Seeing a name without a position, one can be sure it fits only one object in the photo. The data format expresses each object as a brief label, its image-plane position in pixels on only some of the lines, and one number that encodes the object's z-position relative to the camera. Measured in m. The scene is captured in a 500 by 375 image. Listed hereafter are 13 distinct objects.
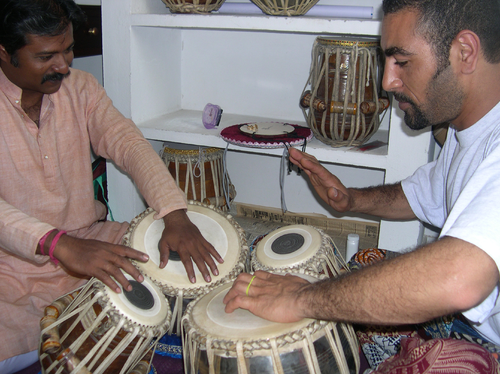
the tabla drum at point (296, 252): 1.59
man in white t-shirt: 1.07
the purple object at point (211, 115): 2.57
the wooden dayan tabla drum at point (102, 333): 1.27
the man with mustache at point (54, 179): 1.48
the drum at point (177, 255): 1.52
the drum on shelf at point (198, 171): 2.66
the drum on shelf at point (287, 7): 2.13
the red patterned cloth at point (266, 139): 2.21
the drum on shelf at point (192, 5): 2.35
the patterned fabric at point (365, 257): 1.83
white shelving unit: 2.15
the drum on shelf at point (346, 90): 2.10
